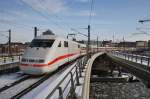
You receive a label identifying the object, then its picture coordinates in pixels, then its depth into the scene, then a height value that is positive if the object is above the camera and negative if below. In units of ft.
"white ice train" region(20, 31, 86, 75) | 57.12 -2.47
